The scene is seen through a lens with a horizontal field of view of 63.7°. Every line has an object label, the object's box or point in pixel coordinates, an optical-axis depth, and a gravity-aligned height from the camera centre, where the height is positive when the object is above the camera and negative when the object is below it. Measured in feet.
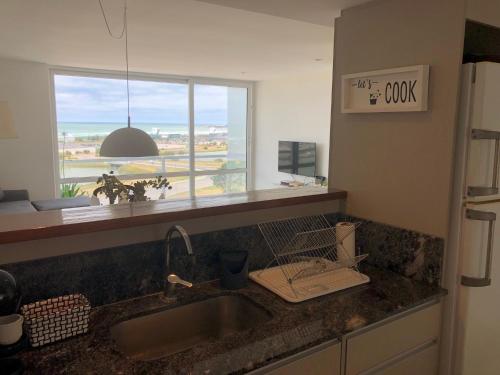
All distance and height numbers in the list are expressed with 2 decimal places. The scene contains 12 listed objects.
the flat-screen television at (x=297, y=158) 21.24 -0.84
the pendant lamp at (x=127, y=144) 11.74 -0.11
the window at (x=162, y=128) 20.85 +0.71
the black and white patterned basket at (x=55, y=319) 4.00 -1.81
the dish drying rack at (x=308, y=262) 5.42 -1.84
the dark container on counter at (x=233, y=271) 5.38 -1.72
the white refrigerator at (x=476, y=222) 5.08 -1.02
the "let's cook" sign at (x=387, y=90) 5.33 +0.77
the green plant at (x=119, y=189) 10.73 -1.30
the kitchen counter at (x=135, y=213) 4.32 -0.92
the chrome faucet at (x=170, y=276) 4.85 -1.66
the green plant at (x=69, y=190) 20.85 -2.65
